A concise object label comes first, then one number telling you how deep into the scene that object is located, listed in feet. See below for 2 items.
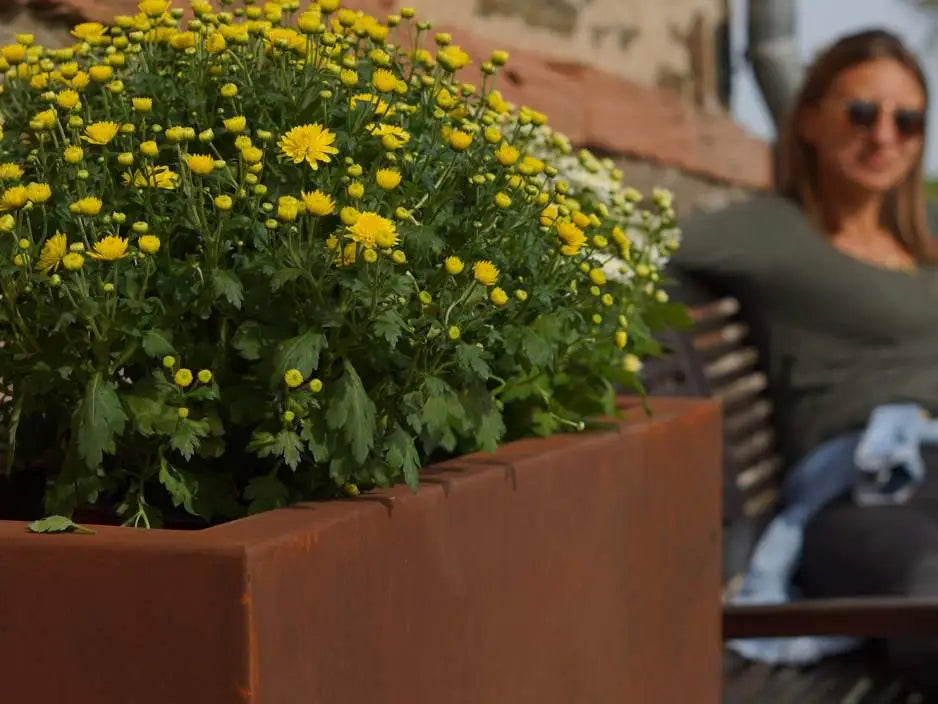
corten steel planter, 7.43
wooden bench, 15.58
